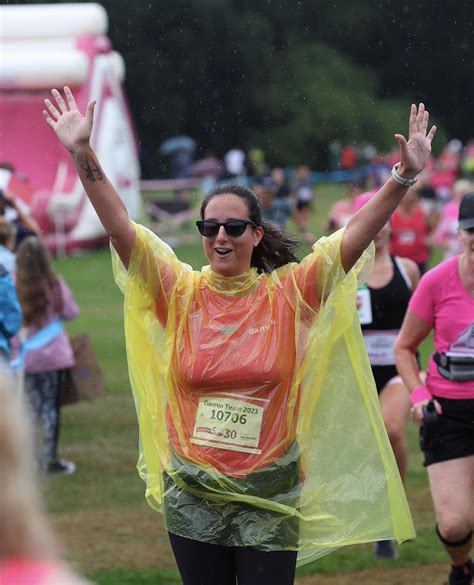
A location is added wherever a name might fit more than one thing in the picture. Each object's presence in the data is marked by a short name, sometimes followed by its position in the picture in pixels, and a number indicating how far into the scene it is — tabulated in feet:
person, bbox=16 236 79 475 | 44.98
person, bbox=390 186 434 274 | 63.17
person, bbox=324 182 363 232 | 54.31
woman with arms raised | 22.64
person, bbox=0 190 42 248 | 49.16
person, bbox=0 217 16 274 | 42.06
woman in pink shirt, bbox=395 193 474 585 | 29.14
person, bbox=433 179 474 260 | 87.50
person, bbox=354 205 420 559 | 37.55
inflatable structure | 119.44
